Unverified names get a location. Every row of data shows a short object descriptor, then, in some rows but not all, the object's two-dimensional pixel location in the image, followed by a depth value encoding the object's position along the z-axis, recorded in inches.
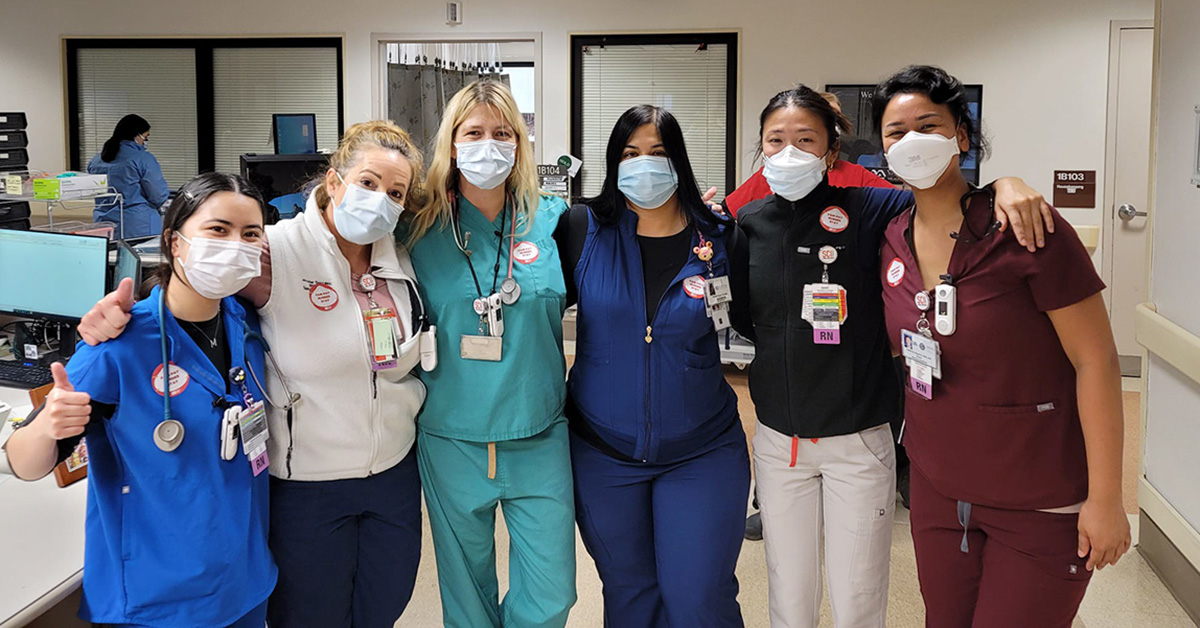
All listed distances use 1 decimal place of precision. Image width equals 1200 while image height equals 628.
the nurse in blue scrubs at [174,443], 60.3
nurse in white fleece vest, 71.9
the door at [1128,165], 223.6
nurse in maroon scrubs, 62.9
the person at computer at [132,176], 257.3
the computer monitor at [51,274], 111.4
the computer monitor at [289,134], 203.8
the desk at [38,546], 62.6
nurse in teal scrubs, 78.0
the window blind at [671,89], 251.4
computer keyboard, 112.3
